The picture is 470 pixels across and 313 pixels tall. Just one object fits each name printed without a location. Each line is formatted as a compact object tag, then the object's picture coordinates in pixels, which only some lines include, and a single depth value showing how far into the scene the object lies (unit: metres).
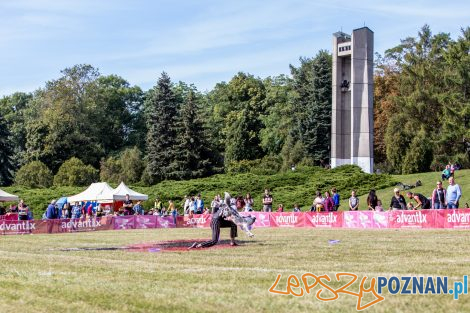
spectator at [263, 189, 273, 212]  40.42
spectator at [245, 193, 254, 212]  40.43
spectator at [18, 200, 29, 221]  38.21
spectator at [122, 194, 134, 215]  47.03
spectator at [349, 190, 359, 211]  34.97
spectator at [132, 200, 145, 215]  47.69
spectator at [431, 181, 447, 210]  31.03
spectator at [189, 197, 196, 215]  43.16
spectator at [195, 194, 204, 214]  42.84
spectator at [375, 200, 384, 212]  34.64
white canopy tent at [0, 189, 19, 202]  49.85
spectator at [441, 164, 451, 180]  45.79
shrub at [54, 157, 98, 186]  87.25
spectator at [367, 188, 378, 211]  35.28
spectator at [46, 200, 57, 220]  39.90
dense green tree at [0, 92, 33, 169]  105.86
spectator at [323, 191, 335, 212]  36.75
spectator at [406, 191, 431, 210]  35.16
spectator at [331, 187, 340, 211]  35.97
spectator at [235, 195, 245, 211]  40.98
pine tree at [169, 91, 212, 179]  78.81
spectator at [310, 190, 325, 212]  38.38
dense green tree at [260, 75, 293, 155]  96.06
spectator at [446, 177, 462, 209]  28.77
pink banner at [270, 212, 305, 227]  37.59
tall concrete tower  63.56
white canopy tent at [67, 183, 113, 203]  51.89
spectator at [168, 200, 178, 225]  44.91
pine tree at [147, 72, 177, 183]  82.50
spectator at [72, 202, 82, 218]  48.72
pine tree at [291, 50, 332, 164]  87.12
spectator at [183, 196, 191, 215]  43.71
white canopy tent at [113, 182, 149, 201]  52.03
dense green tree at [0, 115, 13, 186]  93.25
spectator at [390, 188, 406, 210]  33.69
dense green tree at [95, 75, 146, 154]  115.31
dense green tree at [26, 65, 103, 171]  97.56
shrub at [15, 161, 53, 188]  86.81
